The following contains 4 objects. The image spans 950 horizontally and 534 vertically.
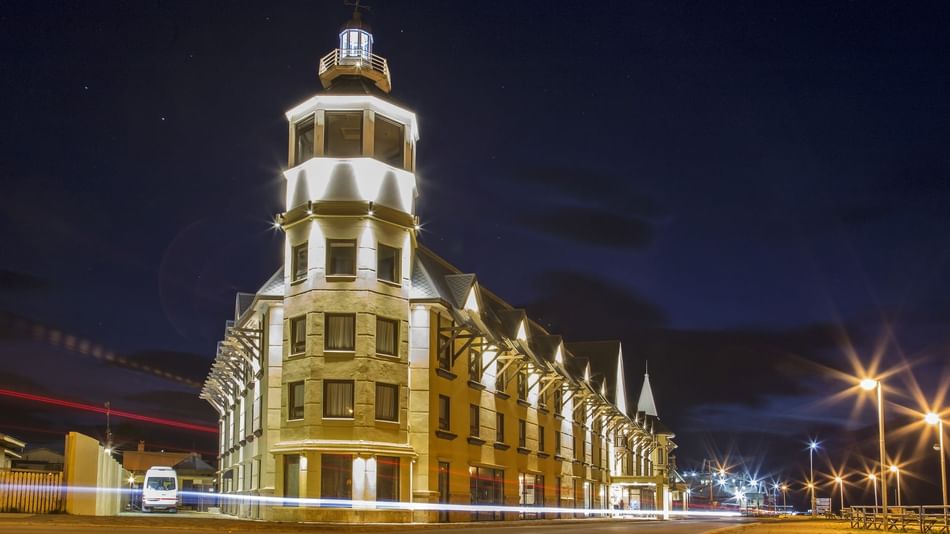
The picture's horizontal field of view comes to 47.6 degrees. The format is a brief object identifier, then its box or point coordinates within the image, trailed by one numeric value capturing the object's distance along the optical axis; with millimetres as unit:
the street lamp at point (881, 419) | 35906
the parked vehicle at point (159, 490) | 59281
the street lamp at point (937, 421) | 37919
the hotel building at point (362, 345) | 38312
